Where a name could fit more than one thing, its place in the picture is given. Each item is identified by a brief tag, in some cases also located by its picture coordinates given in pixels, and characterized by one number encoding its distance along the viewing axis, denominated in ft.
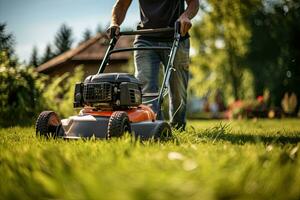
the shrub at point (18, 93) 20.88
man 14.16
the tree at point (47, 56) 91.09
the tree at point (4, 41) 20.46
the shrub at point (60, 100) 25.46
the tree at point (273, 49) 77.82
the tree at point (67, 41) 89.84
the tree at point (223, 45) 70.59
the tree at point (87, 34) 173.88
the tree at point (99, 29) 182.16
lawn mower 10.05
